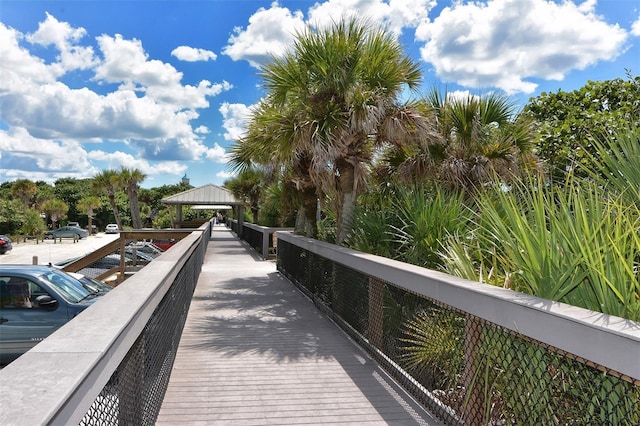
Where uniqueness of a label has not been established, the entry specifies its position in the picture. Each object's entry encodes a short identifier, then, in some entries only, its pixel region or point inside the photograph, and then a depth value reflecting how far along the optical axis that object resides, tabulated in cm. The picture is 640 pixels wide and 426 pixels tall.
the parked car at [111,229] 7181
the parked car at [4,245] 3438
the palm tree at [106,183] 4484
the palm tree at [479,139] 1005
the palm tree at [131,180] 4356
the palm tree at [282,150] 991
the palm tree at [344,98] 941
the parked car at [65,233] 5334
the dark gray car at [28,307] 634
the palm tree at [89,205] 6719
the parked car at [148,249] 1966
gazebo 3538
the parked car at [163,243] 2361
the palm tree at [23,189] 5978
